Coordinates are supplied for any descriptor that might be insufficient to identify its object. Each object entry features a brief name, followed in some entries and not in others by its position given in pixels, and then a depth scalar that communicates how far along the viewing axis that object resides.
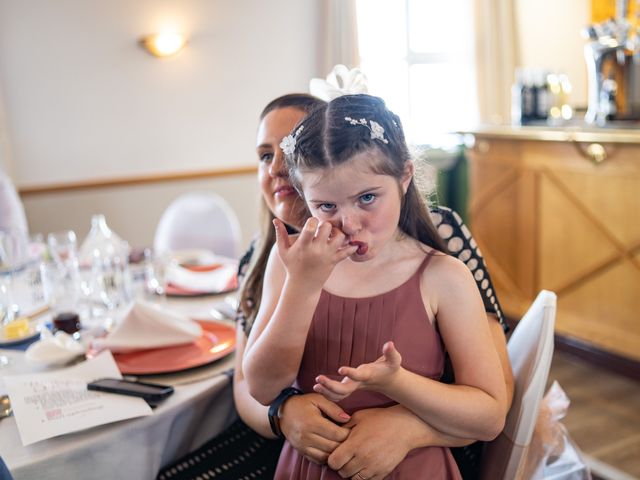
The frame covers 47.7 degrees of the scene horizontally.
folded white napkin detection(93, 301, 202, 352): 1.60
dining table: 1.22
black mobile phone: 1.38
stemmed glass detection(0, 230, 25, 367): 1.86
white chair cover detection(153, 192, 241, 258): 3.10
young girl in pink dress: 1.11
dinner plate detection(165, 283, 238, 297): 2.11
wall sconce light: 4.23
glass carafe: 1.93
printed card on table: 1.27
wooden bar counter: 3.19
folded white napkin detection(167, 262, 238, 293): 2.18
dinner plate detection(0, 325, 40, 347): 1.72
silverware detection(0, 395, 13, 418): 1.34
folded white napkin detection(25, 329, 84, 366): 1.55
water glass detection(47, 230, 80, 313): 1.99
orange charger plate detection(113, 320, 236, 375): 1.51
